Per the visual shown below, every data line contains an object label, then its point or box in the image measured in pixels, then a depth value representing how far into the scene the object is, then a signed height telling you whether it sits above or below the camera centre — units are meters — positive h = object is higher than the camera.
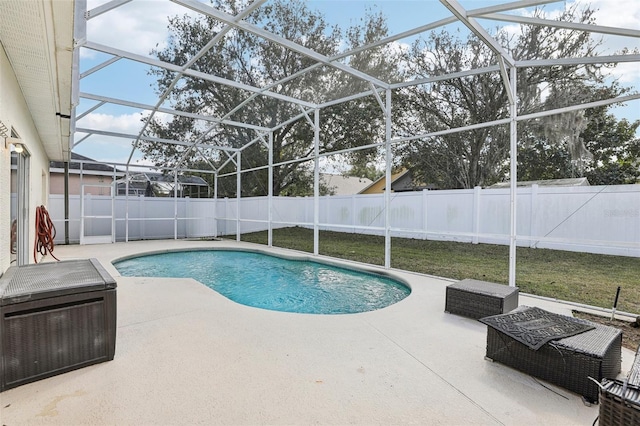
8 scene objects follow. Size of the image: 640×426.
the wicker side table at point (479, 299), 3.51 -1.04
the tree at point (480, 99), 9.55 +3.85
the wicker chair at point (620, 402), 1.46 -0.92
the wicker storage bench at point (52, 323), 2.15 -0.88
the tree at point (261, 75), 10.91 +4.78
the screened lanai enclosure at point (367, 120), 7.40 +2.91
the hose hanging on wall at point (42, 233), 6.02 -0.58
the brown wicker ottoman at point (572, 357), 2.11 -1.08
